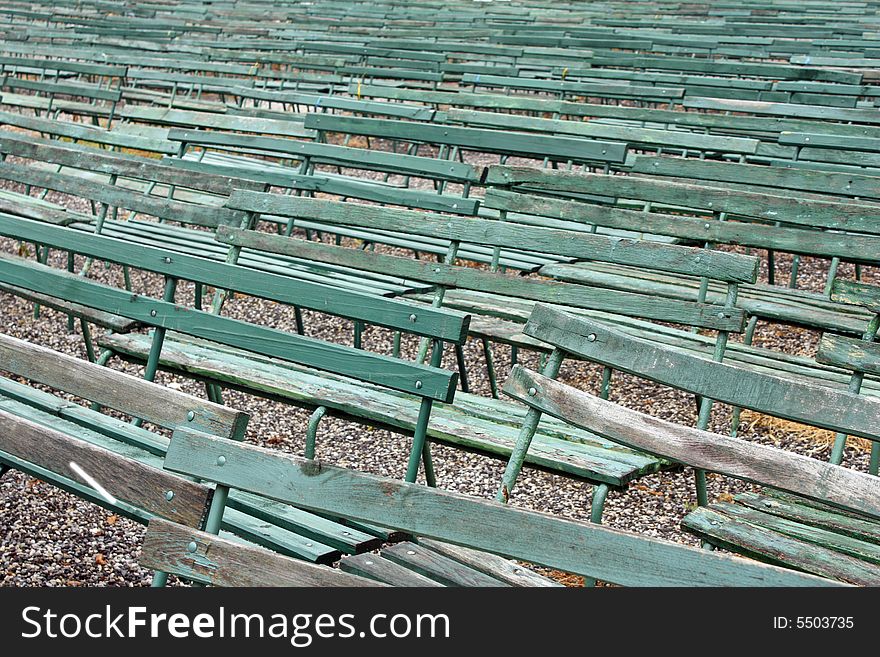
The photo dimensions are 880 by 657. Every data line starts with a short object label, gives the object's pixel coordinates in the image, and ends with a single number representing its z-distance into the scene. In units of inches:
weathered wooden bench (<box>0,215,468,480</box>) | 113.6
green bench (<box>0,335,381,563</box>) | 82.2
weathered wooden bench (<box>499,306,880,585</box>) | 83.0
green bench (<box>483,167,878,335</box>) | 166.7
